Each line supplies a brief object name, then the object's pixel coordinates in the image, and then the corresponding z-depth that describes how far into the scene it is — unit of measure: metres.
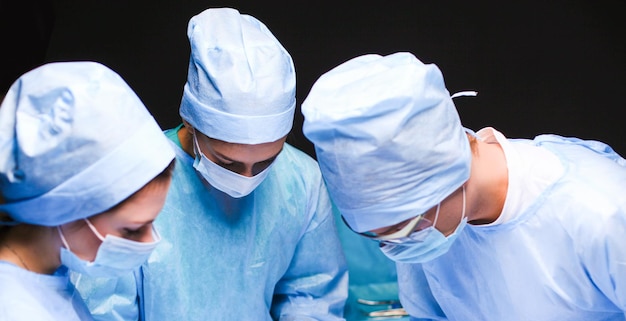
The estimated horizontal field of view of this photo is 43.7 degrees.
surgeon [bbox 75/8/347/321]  1.78
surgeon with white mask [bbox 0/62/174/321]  1.24
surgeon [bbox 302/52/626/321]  1.40
